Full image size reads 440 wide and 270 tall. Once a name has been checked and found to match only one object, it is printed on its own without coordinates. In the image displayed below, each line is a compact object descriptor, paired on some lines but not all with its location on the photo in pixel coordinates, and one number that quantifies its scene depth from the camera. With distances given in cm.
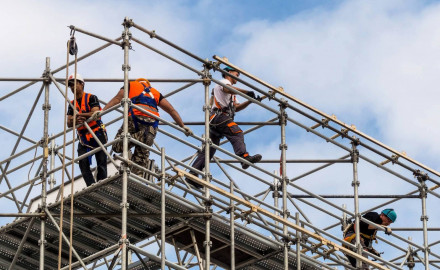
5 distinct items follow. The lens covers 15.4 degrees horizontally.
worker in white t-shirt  3303
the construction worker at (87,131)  3058
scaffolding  2973
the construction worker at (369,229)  3447
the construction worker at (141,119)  3020
